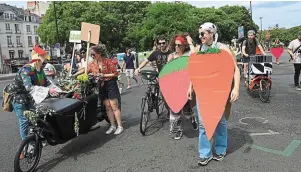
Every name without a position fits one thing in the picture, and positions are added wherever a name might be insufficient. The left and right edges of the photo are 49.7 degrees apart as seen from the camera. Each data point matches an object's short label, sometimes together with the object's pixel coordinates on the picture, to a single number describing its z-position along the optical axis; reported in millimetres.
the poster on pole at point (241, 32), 28803
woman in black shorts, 5832
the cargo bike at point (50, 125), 4273
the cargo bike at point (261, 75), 8419
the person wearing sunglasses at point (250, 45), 9891
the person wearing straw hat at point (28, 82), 4680
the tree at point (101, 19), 46844
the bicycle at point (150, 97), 5900
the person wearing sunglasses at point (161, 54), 6352
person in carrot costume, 4148
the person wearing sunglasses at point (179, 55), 5559
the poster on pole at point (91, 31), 6118
